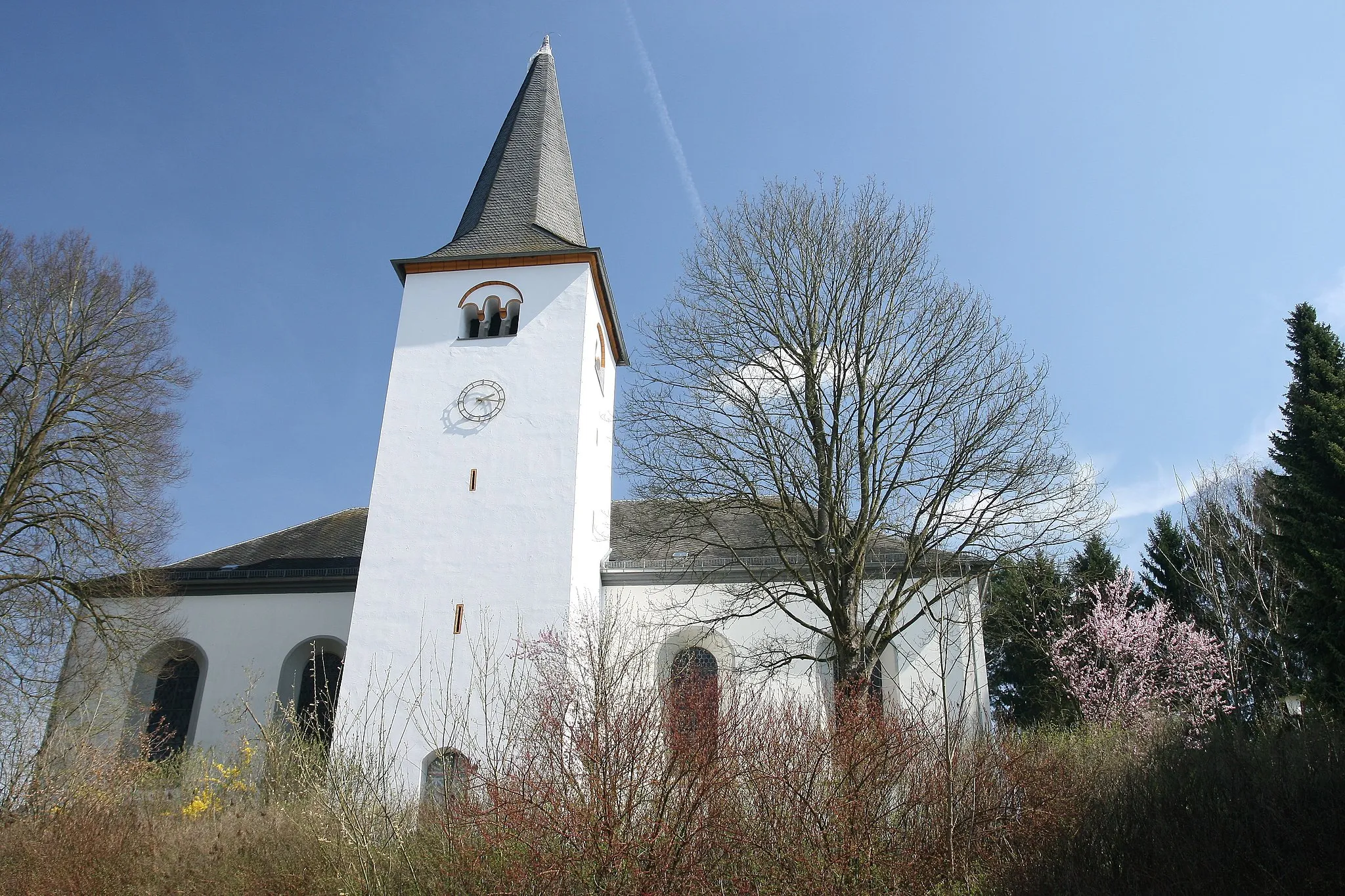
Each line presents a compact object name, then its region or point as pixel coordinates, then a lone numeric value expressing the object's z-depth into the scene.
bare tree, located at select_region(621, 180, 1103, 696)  11.85
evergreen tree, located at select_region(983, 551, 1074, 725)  12.01
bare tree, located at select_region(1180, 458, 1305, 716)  20.50
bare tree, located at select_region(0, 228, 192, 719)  14.34
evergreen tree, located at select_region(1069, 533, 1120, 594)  23.62
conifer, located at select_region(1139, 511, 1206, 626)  24.56
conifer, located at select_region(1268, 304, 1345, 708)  12.26
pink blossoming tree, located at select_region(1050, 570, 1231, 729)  18.55
